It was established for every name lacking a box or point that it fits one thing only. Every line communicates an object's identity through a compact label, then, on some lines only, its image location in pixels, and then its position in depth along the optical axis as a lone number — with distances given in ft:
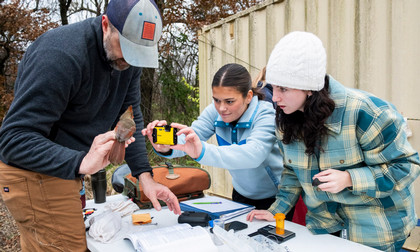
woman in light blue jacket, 5.56
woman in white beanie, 4.59
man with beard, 4.24
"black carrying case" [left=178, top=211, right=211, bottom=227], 5.43
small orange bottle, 5.08
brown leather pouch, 6.75
